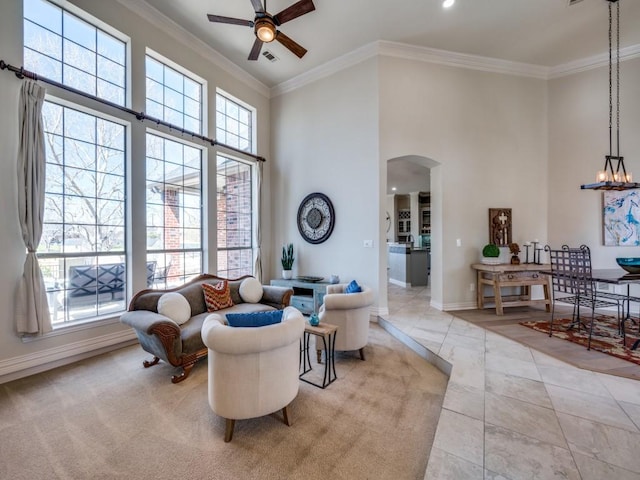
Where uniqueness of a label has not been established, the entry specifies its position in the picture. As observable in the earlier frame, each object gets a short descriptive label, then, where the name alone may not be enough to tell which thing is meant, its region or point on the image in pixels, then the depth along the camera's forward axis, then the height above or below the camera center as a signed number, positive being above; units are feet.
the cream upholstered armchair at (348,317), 10.37 -3.03
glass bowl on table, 10.94 -1.08
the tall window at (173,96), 13.52 +7.46
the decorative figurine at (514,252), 15.47 -0.79
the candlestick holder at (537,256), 16.11 -1.08
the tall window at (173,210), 13.46 +1.46
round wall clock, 17.15 +1.31
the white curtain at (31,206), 9.29 +1.12
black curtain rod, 9.28 +5.57
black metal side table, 8.99 -3.85
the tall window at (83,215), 10.43 +0.94
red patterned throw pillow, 12.44 -2.65
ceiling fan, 9.11 +7.60
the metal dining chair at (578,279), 10.75 -1.68
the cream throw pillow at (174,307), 10.31 -2.62
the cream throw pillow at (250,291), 13.83 -2.64
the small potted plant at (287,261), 17.99 -1.50
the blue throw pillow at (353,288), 11.23 -2.04
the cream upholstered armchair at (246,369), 6.39 -3.10
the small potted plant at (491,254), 15.31 -0.90
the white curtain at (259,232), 18.80 +0.43
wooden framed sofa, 9.11 -2.99
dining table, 10.03 -1.50
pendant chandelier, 11.57 +4.98
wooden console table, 14.65 -2.26
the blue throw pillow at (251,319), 7.22 -2.14
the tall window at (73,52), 9.98 +7.39
